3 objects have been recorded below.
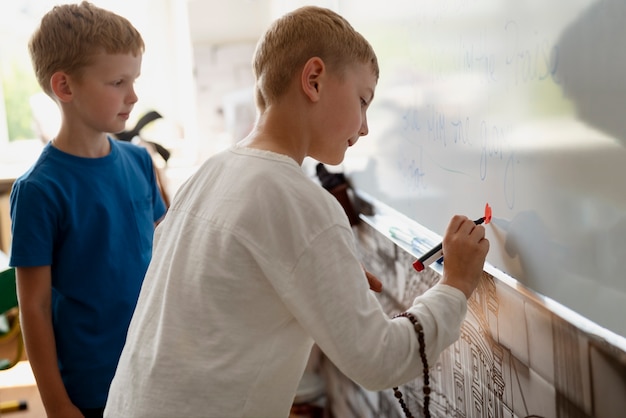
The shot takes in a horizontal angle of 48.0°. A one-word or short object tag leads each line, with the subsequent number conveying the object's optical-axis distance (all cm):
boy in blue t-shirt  119
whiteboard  77
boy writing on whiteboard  78
